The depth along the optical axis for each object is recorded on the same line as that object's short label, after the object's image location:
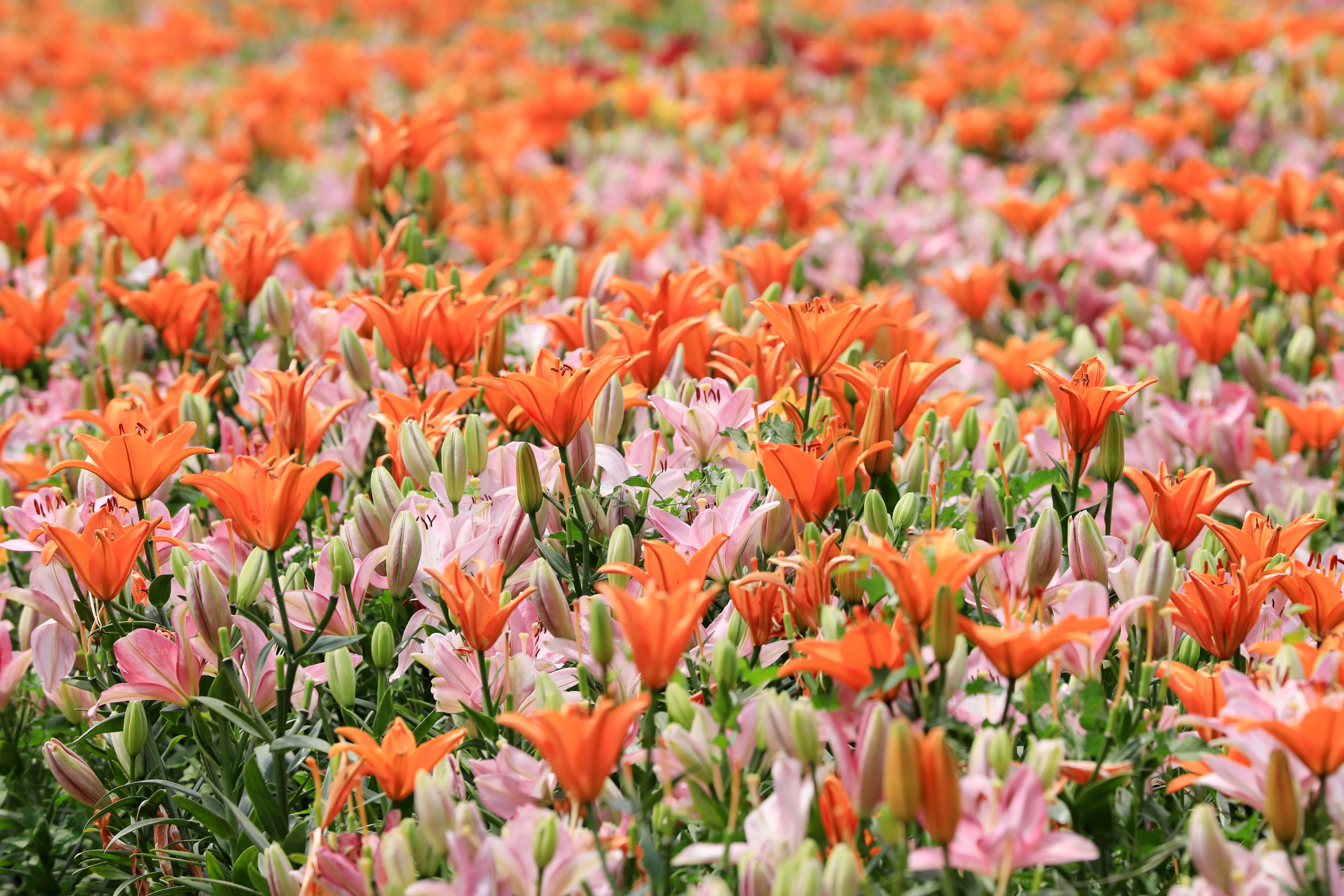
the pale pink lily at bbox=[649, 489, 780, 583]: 7.03
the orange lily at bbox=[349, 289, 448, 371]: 7.25
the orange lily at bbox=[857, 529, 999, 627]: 6.83
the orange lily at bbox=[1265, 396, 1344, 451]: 7.42
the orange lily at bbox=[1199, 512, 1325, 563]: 7.03
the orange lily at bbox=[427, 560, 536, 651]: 6.93
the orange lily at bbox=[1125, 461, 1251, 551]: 7.04
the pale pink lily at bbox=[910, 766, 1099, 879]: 6.77
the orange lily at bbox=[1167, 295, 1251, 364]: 7.57
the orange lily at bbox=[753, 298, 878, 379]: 7.12
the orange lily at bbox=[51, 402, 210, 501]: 7.05
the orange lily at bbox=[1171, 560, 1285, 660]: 6.96
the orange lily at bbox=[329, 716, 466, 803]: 6.88
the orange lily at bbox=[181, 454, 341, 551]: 6.99
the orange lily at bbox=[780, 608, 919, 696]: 6.83
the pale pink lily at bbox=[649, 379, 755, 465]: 7.14
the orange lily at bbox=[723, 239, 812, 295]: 7.55
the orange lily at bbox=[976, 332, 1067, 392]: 7.58
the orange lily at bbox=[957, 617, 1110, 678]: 6.81
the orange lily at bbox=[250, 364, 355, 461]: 7.20
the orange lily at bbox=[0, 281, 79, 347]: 7.50
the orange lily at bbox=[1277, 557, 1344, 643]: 6.97
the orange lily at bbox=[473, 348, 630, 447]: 7.03
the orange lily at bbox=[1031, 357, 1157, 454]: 7.05
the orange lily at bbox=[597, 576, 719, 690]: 6.83
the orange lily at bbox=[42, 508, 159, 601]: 7.00
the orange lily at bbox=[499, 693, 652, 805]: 6.79
